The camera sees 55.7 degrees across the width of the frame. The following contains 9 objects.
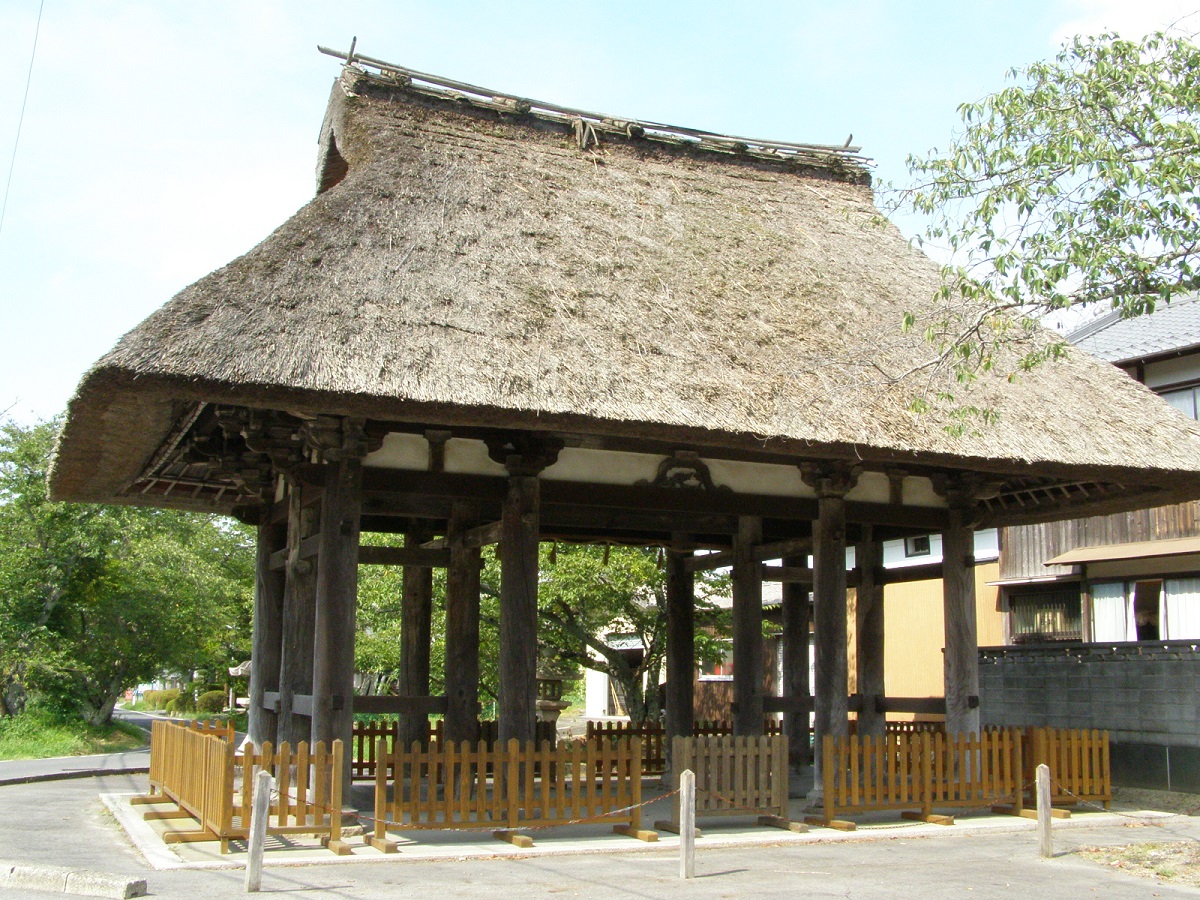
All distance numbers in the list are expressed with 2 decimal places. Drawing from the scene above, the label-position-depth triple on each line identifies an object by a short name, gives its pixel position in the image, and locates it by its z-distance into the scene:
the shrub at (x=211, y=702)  44.66
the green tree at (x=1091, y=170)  8.45
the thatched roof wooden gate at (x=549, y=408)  9.05
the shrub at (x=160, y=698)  52.53
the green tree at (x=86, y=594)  24.67
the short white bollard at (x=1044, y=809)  9.14
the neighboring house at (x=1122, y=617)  14.19
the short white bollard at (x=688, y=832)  8.11
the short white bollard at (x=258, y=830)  7.25
